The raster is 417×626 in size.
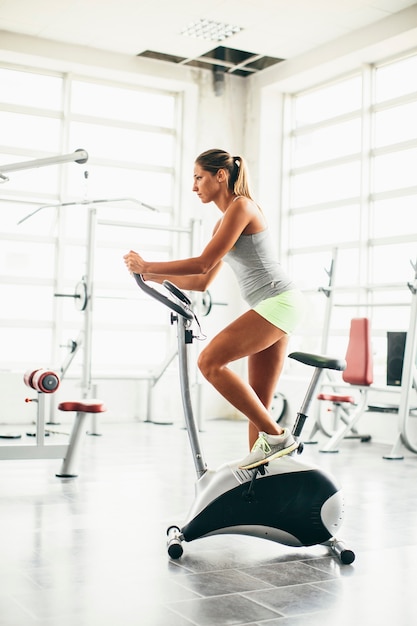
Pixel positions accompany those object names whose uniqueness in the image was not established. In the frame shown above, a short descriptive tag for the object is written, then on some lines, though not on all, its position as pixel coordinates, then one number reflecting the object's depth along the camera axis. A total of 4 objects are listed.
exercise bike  2.94
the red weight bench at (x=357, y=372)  6.23
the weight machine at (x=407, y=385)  5.91
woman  2.89
